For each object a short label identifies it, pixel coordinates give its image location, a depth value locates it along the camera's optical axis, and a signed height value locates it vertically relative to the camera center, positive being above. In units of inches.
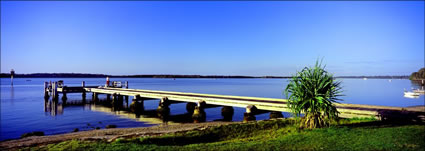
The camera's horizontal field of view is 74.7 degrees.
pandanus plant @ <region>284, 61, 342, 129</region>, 428.1 -25.9
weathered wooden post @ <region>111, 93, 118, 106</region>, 1220.1 -70.7
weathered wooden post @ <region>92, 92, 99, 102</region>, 1448.5 -80.1
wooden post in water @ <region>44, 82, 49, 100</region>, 1534.2 -48.3
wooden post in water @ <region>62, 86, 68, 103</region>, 1437.0 -40.7
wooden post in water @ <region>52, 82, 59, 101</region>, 1444.6 -45.7
